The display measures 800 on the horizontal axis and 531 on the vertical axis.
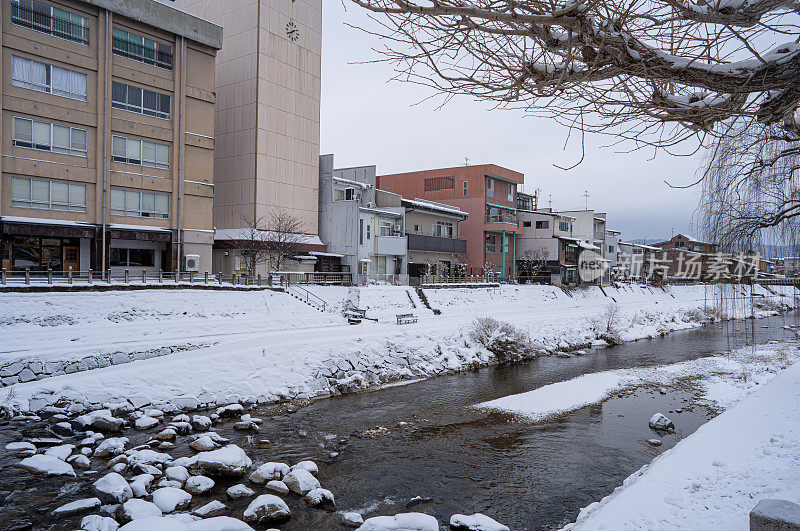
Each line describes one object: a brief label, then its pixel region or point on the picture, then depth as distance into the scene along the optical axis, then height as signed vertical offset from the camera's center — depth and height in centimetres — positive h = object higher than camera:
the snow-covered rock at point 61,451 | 1062 -430
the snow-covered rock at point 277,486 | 945 -443
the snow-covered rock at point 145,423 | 1300 -441
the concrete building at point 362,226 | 3822 +340
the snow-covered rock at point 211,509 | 848 -444
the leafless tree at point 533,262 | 5203 +82
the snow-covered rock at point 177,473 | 973 -434
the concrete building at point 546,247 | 5270 +258
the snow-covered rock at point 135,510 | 816 -433
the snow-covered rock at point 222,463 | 1016 -430
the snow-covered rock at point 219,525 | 761 -421
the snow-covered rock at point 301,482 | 948 -439
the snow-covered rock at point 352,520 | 831 -447
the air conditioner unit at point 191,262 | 2942 +13
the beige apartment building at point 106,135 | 2380 +714
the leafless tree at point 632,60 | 378 +191
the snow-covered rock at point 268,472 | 991 -439
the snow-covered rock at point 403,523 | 778 -425
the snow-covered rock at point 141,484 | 907 -433
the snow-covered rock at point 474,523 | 796 -434
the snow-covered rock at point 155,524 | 729 -406
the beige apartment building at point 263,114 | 3456 +1143
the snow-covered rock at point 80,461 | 1036 -439
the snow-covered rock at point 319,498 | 905 -446
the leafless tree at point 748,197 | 1004 +174
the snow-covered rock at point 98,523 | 776 -431
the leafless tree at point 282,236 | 3194 +215
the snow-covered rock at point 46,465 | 989 -430
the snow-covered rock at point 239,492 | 921 -444
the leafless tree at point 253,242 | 3156 +156
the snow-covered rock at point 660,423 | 1380 -446
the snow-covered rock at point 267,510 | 831 -434
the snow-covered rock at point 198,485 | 938 -440
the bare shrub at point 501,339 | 2422 -365
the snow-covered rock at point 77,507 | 834 -436
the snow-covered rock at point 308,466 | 1041 -444
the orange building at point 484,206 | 5053 +685
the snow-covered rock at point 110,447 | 1103 -434
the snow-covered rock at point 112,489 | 884 -428
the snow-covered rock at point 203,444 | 1160 -444
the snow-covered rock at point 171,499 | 863 -435
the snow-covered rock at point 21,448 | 1081 -432
